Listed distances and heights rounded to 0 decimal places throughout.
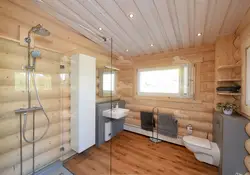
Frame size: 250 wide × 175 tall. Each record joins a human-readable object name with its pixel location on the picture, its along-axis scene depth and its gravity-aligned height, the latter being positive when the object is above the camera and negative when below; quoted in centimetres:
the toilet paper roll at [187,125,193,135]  247 -93
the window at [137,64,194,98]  258 +13
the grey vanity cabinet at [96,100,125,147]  248 -83
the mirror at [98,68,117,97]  270 +11
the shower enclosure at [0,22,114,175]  145 -31
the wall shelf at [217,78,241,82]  182 +12
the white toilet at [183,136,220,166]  176 -101
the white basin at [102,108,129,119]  257 -62
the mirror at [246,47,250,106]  161 +14
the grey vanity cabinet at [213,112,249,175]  155 -81
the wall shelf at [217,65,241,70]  187 +34
